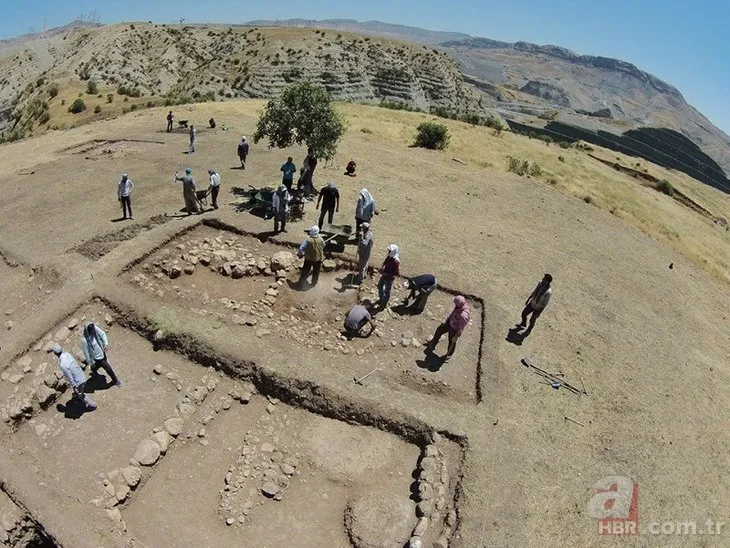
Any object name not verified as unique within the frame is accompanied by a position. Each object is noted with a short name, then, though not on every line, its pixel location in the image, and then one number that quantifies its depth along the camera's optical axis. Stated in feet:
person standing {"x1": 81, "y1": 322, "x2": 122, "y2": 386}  33.55
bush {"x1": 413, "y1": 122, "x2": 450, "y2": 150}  103.65
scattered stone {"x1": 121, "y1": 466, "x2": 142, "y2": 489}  29.89
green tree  61.72
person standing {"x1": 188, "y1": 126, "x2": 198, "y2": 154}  82.77
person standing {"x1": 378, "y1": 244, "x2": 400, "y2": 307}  41.45
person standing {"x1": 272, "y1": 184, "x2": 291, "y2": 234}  51.88
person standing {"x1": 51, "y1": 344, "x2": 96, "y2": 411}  31.83
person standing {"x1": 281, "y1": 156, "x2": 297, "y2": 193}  57.77
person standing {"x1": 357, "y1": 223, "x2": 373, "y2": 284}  44.09
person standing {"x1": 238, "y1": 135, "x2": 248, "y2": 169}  74.56
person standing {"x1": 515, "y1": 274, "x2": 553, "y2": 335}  41.45
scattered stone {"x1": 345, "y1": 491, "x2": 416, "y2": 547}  28.27
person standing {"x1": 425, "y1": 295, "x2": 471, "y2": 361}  37.55
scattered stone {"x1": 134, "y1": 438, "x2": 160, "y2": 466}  31.27
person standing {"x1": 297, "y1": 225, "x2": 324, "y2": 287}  43.83
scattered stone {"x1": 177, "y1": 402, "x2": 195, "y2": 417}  34.55
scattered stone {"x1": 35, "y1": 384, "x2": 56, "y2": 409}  34.01
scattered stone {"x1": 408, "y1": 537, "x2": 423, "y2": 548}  26.50
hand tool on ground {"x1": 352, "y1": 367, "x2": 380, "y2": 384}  36.42
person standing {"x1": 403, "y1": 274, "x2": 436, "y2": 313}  44.09
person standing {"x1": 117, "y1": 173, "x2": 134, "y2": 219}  54.39
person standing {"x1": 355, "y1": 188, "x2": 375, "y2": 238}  50.24
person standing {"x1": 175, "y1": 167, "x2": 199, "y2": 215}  54.19
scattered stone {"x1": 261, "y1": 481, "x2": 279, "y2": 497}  30.48
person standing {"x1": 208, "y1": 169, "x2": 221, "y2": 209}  56.49
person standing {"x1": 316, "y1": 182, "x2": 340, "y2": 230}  52.65
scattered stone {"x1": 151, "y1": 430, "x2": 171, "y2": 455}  32.19
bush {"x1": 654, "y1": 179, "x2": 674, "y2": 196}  163.83
